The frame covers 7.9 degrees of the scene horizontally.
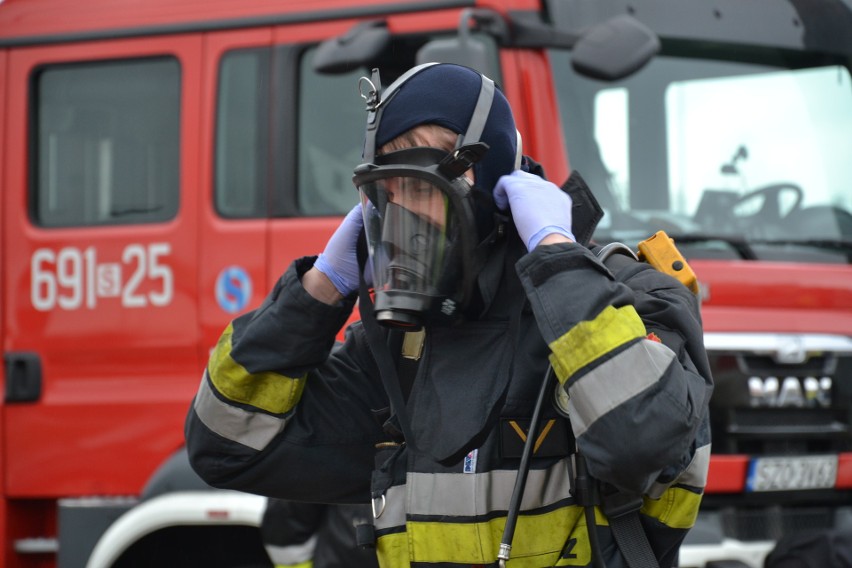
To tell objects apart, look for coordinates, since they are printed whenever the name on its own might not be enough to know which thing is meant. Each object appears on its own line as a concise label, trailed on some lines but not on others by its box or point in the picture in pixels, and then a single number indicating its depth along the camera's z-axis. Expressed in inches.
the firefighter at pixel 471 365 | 337.0
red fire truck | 399.2
